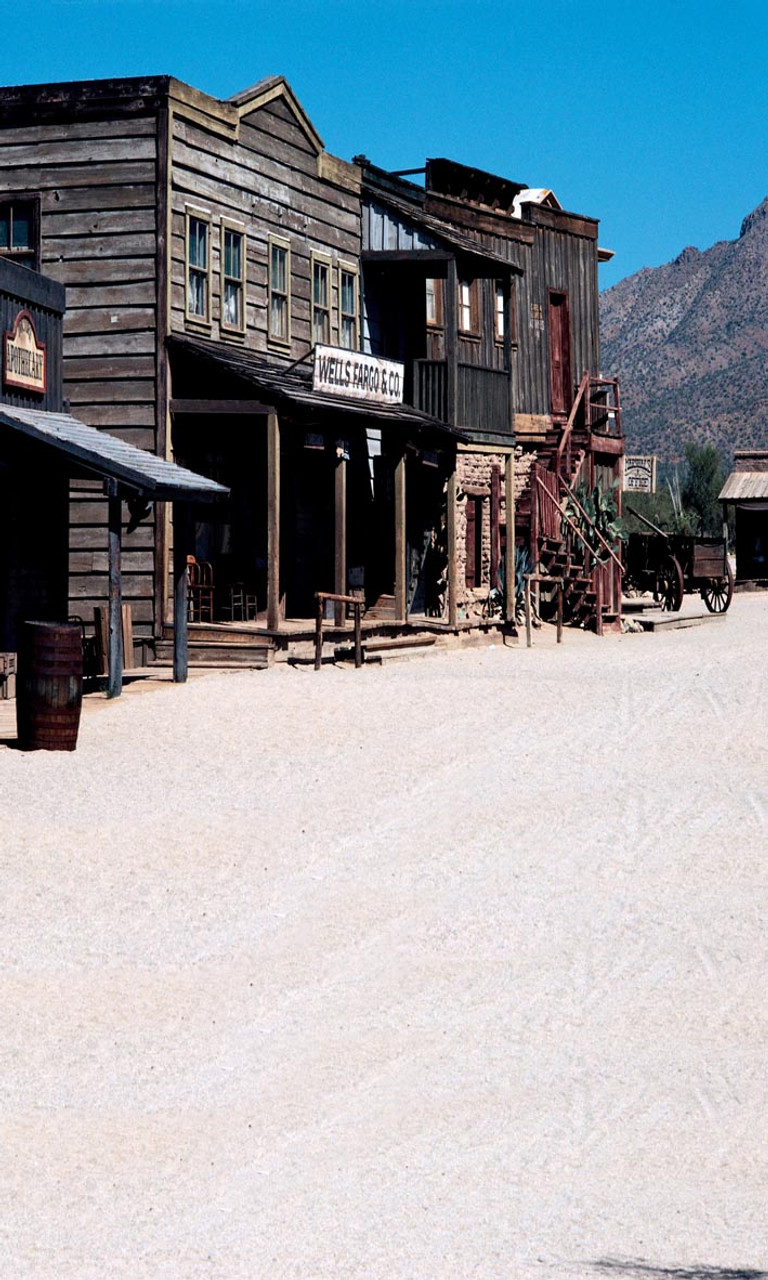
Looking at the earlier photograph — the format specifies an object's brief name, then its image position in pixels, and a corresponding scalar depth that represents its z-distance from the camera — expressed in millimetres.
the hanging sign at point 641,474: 51562
